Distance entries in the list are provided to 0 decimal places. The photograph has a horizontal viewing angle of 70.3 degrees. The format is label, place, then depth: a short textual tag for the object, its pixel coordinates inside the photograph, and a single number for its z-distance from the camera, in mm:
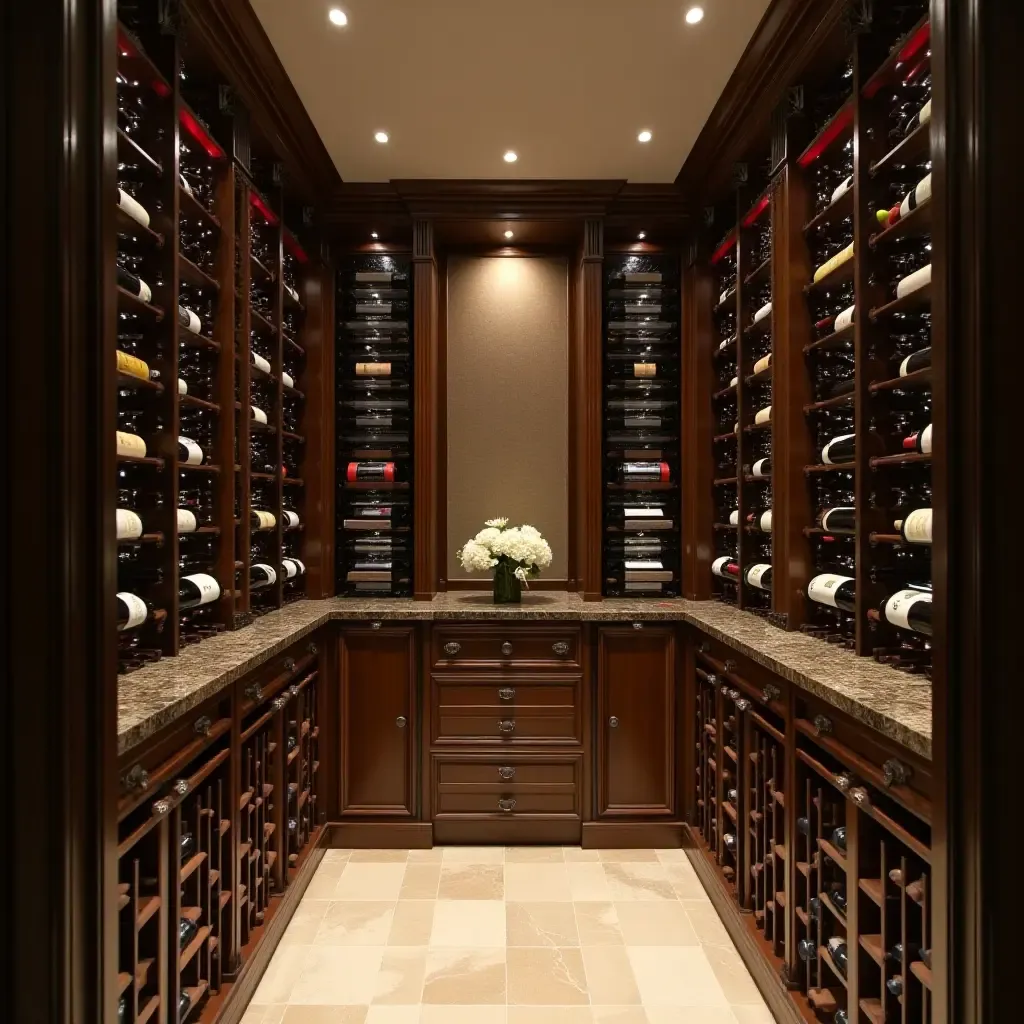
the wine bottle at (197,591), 2328
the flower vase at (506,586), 3568
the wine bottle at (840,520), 2276
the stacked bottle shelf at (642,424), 3805
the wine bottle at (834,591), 2242
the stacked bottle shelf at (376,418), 3822
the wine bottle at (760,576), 2920
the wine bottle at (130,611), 1896
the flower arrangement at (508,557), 3561
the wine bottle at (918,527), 1783
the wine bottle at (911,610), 1786
